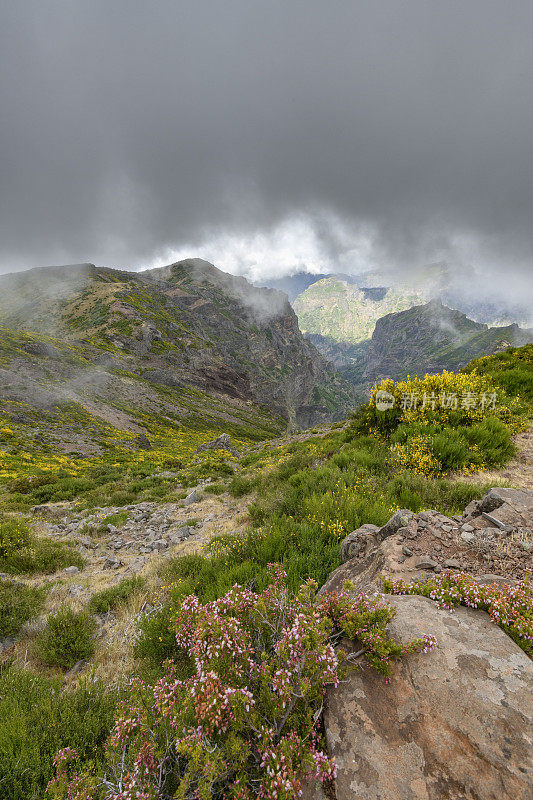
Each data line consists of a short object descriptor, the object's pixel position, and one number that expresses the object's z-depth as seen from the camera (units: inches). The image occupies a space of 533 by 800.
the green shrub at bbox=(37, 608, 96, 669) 159.5
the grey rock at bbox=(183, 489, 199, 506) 466.3
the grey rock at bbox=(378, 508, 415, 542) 169.8
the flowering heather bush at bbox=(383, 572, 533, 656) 95.6
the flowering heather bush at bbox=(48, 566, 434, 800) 70.8
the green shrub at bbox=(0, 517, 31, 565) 274.2
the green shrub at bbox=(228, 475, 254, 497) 456.8
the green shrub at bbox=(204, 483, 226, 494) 508.1
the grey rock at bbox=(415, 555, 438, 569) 134.7
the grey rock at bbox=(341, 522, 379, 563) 176.4
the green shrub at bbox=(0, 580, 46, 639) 178.5
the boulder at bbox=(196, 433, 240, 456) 1387.9
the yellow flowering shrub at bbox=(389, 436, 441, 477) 287.6
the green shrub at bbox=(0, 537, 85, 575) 264.4
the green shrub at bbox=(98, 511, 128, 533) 380.5
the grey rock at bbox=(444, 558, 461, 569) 132.8
